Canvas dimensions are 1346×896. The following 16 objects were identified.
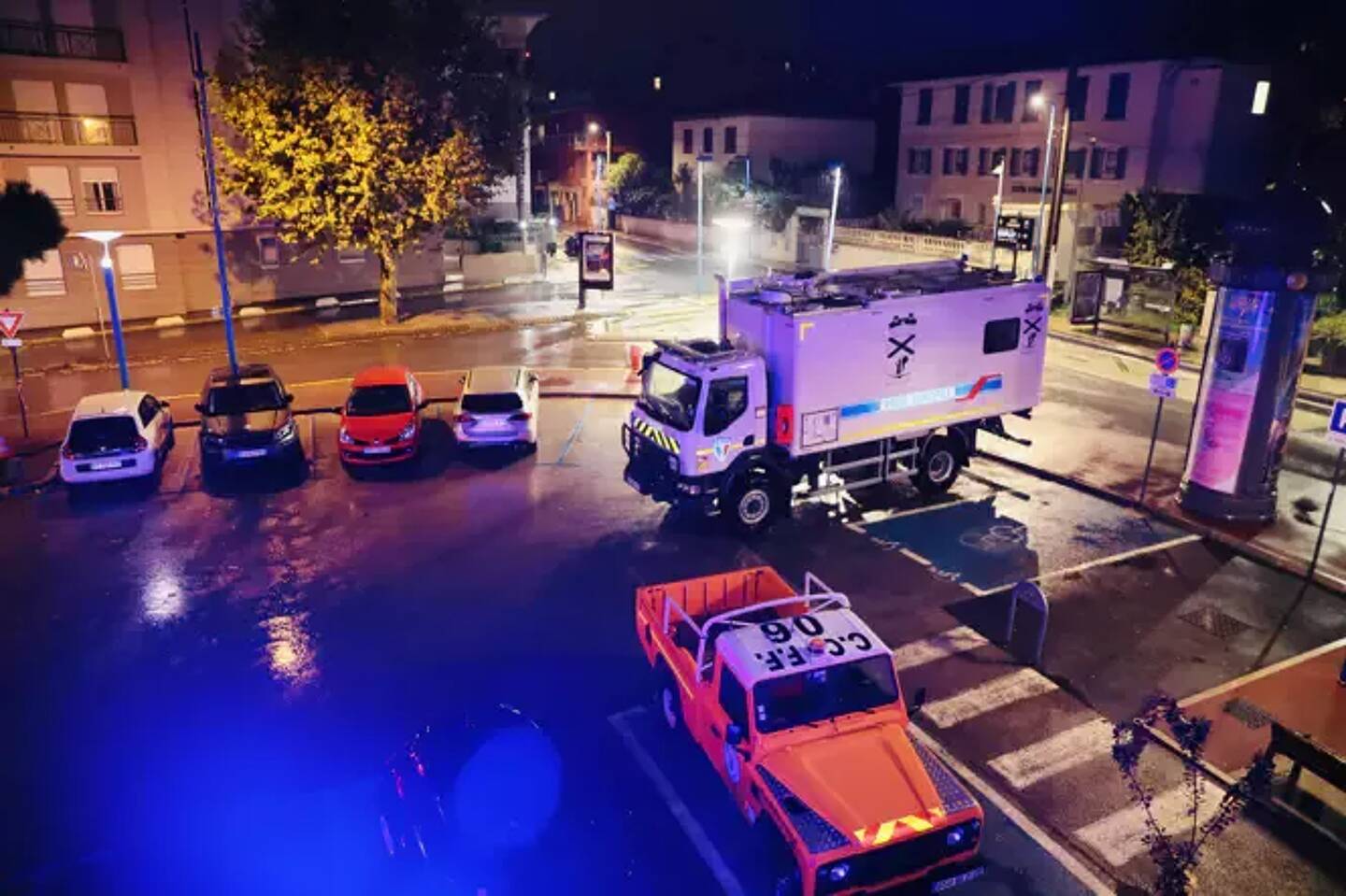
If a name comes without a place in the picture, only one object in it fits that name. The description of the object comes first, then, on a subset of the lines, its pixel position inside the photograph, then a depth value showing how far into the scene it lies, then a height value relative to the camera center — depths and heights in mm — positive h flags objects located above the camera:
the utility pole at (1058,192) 28584 +135
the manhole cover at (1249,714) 10898 -5888
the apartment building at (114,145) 32938 +1166
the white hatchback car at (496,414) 19609 -4684
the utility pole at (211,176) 22812 +99
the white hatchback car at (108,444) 17906 -5033
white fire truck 15516 -3323
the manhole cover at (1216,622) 12969 -5802
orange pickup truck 7578 -4852
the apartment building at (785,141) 58531 +3115
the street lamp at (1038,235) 32625 -1331
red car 19109 -4813
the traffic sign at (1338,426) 12766 -3002
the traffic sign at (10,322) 19578 -2993
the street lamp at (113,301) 22062 -2853
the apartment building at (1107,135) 40656 +2897
